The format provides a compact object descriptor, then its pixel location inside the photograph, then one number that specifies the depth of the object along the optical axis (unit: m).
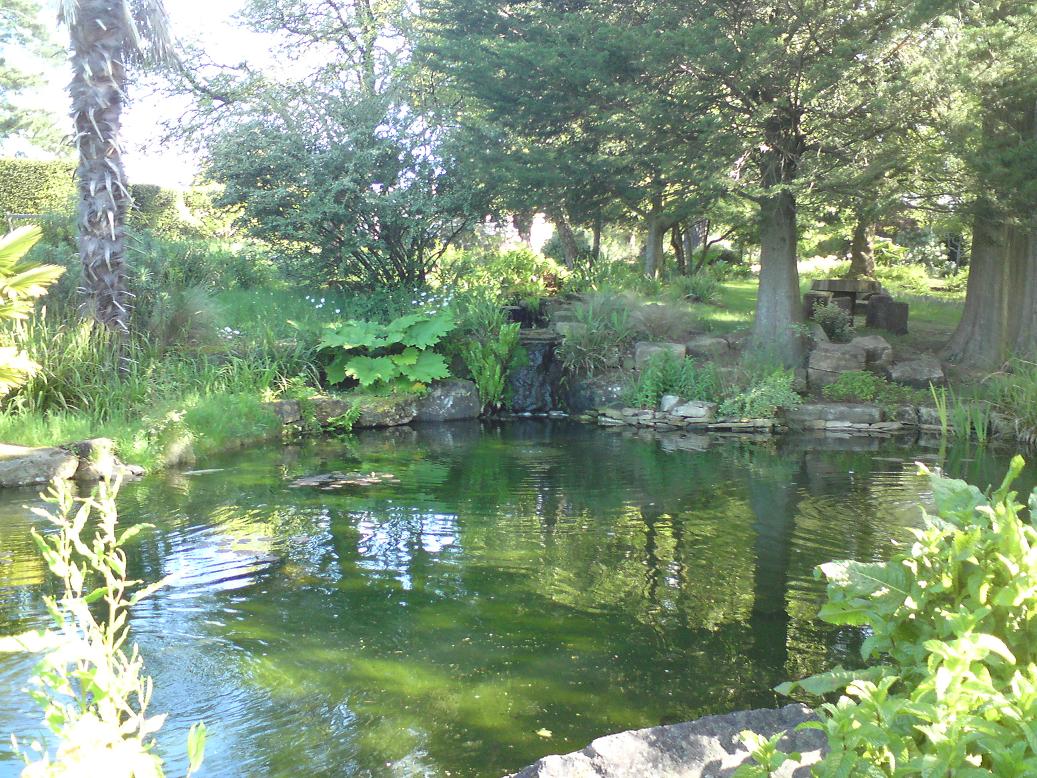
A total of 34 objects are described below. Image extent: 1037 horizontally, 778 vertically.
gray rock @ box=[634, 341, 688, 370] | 13.27
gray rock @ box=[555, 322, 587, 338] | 13.66
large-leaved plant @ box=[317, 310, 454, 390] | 12.28
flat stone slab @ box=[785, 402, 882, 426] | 12.06
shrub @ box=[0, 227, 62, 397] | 6.48
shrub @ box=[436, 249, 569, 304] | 15.56
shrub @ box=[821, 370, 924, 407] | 12.41
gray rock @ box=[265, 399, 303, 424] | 10.93
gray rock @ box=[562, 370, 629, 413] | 13.19
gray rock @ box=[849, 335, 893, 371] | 13.35
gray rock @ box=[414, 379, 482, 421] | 12.67
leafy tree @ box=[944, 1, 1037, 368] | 10.45
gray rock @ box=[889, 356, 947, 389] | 12.89
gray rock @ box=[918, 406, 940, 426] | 11.80
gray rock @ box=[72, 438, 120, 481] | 8.12
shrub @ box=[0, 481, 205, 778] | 1.30
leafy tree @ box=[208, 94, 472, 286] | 14.60
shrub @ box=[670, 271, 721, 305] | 17.05
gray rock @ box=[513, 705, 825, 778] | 2.46
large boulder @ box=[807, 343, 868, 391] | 13.06
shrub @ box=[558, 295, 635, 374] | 13.59
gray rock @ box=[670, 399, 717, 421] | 12.34
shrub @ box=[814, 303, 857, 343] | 14.46
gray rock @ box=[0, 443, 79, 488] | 7.86
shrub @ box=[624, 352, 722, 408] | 12.68
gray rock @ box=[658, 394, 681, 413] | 12.51
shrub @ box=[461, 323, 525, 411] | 13.12
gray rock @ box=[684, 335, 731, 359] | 13.78
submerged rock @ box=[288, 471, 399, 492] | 8.18
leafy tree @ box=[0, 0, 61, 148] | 31.16
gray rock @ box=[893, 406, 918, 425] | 12.01
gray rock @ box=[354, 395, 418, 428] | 11.90
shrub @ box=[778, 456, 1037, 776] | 1.87
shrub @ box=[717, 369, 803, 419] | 12.09
